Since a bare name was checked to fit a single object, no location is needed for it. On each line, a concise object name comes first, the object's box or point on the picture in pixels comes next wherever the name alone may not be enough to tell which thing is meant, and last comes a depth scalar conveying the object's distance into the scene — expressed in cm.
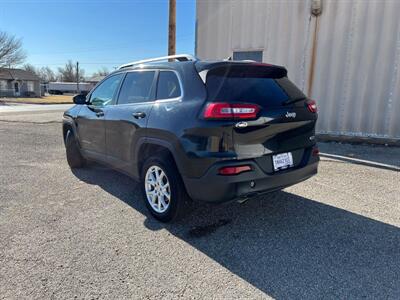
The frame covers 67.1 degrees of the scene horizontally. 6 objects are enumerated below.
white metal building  722
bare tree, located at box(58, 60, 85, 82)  10062
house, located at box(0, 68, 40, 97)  5553
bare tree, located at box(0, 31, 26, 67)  4650
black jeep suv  282
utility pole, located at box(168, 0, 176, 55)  983
